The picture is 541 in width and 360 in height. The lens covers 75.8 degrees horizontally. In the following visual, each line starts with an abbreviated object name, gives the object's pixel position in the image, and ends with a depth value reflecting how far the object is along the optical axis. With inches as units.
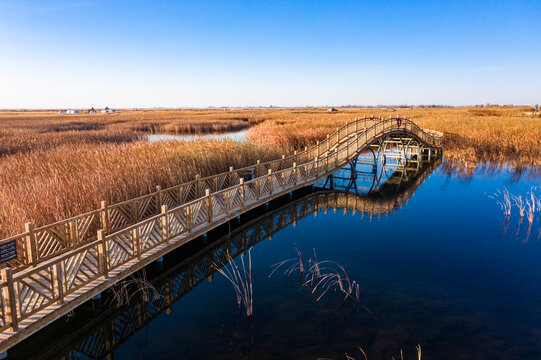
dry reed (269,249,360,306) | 378.6
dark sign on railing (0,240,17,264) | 279.8
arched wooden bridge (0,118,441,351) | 259.4
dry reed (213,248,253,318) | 350.6
